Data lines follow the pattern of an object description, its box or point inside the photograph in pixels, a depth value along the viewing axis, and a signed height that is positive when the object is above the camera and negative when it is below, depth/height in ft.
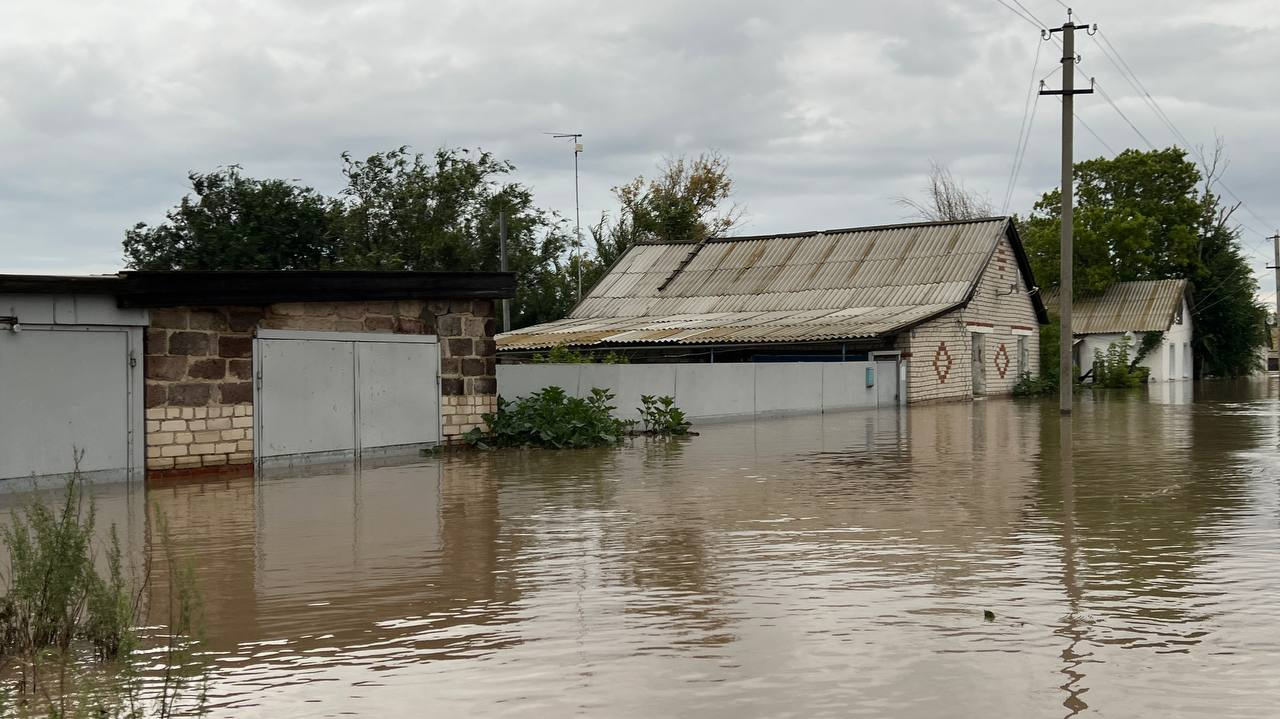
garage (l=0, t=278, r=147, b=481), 50.49 +0.51
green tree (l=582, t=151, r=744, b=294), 210.59 +26.63
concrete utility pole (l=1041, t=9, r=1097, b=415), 96.94 +12.30
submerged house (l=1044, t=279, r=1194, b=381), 187.62 +8.52
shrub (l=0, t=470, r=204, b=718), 19.98 -3.74
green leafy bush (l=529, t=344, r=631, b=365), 90.89 +2.25
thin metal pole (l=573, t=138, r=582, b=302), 193.57 +26.68
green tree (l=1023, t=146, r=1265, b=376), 202.28 +21.88
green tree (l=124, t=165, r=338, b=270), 164.55 +20.89
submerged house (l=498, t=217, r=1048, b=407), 122.42 +8.69
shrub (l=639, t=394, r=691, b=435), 80.18 -1.84
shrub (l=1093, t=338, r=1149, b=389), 166.50 +1.23
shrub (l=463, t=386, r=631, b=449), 69.31 -1.82
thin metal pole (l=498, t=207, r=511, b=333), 144.10 +15.43
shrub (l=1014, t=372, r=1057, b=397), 147.02 -0.49
